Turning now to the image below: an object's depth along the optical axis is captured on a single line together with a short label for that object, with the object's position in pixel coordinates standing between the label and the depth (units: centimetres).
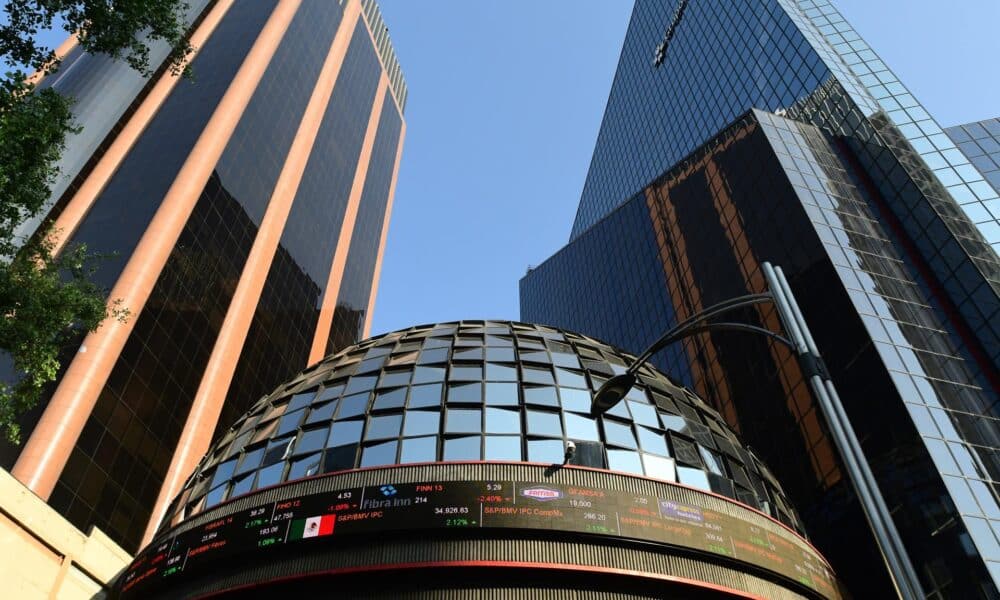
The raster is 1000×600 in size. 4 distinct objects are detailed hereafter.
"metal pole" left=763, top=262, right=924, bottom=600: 838
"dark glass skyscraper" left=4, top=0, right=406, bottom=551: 3666
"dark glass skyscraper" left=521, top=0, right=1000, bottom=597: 3275
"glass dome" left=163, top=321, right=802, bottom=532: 2255
